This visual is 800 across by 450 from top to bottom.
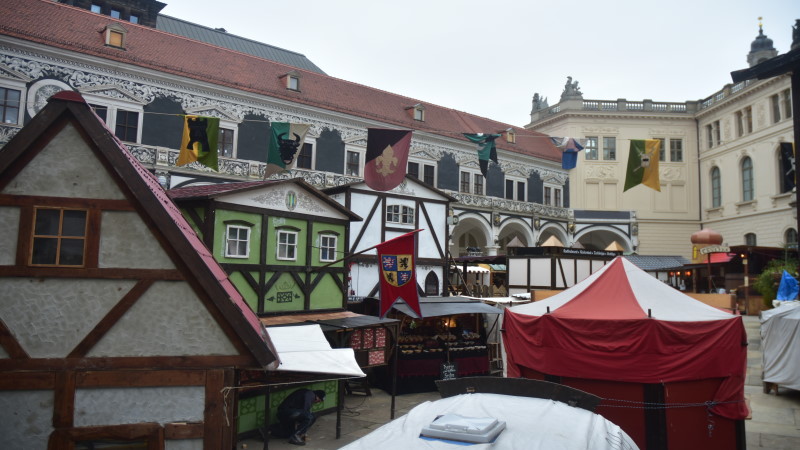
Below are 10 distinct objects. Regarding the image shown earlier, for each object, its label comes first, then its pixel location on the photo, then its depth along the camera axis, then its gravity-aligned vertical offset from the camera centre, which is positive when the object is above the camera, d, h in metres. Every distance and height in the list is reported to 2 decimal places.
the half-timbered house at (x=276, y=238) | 11.32 +0.73
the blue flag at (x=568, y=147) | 19.41 +4.58
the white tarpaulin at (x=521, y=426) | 3.56 -1.04
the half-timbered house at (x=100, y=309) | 5.02 -0.40
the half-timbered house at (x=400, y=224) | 20.47 +1.91
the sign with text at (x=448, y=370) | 14.82 -2.55
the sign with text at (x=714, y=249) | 24.14 +1.41
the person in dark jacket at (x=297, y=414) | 9.78 -2.54
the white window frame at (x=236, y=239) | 11.45 +0.64
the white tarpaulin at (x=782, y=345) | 11.59 -1.33
